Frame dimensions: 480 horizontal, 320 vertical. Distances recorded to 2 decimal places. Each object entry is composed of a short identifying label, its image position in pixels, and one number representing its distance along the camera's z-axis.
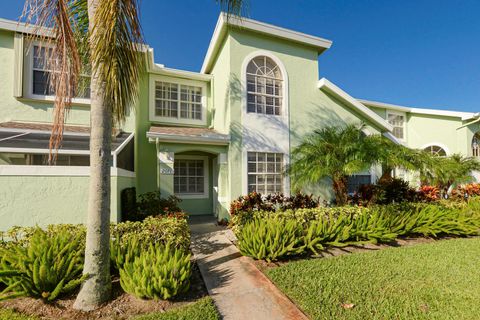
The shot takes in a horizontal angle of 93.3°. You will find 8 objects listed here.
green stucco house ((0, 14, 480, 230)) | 9.65
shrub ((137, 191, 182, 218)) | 8.23
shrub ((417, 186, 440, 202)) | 11.00
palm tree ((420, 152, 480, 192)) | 10.78
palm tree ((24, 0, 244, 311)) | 3.98
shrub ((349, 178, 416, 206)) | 10.35
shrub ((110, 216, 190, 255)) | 5.64
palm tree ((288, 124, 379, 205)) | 8.59
